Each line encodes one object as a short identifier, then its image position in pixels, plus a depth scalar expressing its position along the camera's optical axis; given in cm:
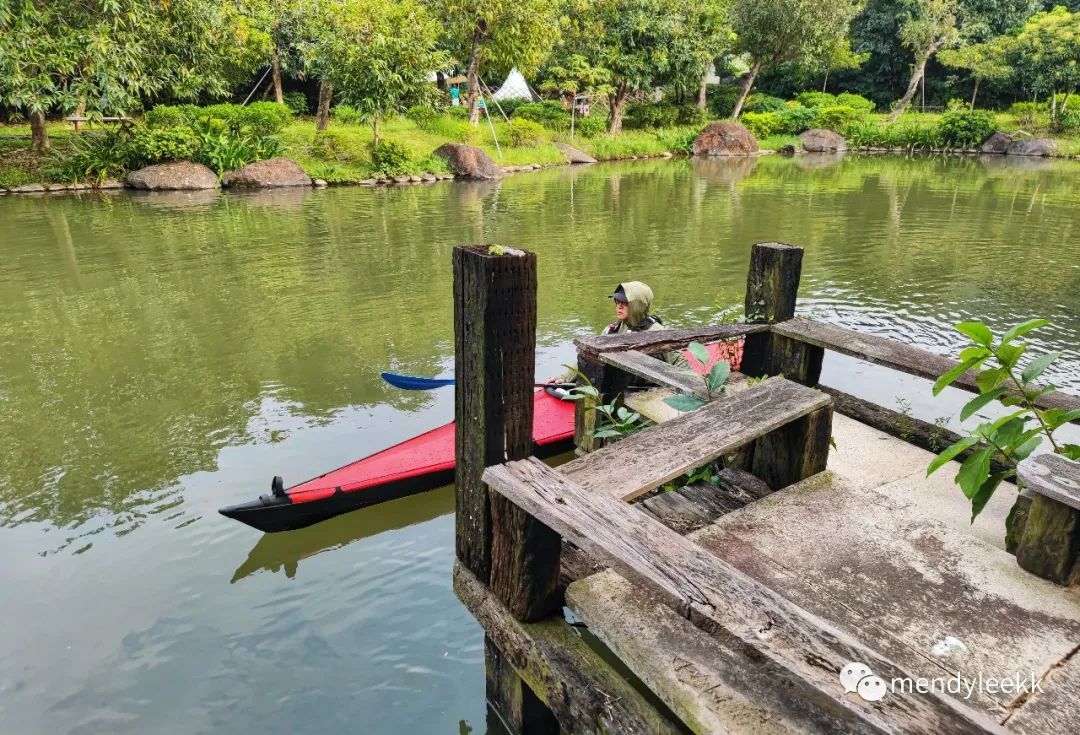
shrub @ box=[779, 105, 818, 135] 3303
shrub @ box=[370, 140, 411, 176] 2088
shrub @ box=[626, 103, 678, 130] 3198
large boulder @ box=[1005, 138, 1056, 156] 2927
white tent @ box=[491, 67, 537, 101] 3148
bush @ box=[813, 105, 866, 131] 3284
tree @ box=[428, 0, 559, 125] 2230
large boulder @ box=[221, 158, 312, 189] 1905
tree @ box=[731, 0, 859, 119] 3027
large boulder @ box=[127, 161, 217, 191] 1817
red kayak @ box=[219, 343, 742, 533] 414
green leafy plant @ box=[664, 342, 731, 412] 327
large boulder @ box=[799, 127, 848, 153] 3170
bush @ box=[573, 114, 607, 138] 2912
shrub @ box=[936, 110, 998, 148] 3078
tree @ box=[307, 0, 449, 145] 1909
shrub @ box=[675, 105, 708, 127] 3328
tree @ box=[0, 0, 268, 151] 1505
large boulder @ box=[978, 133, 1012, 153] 3059
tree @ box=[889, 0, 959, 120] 3338
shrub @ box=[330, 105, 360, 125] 2497
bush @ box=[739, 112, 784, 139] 3269
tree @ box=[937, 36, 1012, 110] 3181
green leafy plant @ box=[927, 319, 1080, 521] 258
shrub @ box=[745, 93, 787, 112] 3534
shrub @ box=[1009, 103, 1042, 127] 3206
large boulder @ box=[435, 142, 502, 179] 2203
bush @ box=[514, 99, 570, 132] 2892
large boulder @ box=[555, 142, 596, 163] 2678
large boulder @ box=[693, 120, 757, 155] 2981
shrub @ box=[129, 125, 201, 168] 1841
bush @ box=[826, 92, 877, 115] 3488
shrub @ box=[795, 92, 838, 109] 3491
